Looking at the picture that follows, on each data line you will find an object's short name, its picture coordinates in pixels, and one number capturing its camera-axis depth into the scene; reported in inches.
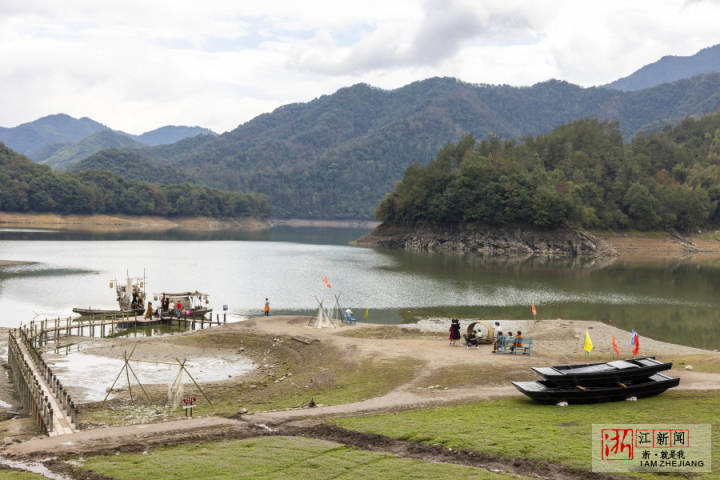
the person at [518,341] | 1400.3
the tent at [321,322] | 1873.8
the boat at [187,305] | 2146.9
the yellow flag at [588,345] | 1249.0
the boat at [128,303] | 2128.4
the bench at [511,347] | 1398.4
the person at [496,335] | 1417.3
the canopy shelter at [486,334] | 1533.0
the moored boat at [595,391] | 908.0
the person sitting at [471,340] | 1504.7
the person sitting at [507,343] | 1418.6
